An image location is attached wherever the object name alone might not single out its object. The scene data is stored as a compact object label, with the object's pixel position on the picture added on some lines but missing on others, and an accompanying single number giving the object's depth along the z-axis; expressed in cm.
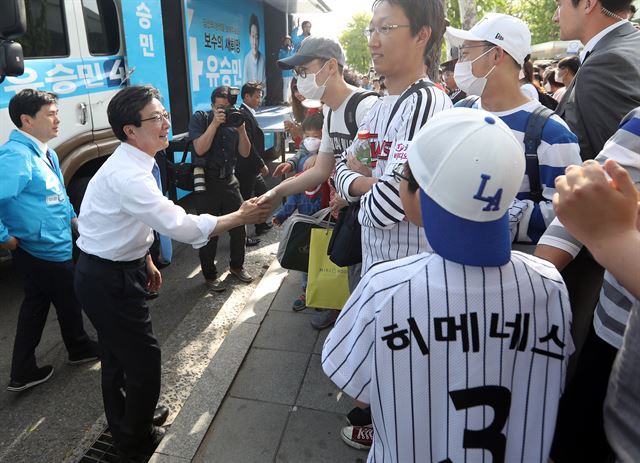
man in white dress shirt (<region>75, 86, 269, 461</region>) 211
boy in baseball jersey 94
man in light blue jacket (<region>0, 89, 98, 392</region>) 283
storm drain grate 245
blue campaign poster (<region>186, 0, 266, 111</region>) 606
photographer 418
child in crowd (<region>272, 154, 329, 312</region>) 350
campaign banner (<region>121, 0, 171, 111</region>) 451
